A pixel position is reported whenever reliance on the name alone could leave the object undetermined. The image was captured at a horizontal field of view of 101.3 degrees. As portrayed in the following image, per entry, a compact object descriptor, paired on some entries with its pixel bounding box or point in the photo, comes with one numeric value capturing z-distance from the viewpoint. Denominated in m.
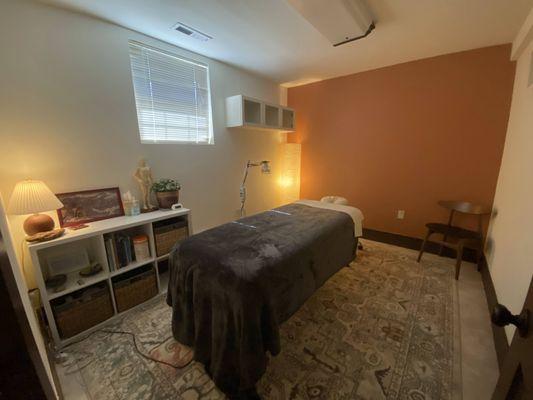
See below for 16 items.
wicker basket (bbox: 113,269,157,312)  1.74
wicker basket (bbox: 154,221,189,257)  1.95
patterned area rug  1.22
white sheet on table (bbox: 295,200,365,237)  2.32
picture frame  1.72
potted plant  2.13
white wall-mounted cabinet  2.71
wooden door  0.55
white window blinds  2.12
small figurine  2.11
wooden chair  2.19
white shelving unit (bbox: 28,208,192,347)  1.42
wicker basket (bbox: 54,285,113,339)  1.48
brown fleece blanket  1.13
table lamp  1.37
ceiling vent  1.89
